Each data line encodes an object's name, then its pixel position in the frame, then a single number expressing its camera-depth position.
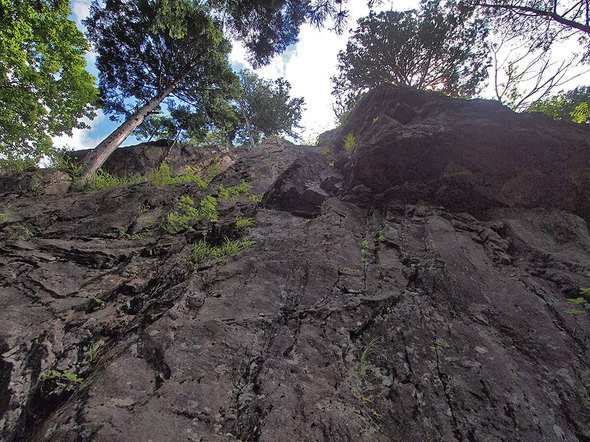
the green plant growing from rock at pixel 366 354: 2.74
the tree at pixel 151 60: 10.87
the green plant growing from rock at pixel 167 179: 7.28
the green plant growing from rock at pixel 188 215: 5.48
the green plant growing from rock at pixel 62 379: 2.63
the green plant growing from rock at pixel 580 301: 3.20
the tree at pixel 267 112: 20.09
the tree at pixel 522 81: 8.30
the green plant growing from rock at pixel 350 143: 8.05
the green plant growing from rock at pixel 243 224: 5.36
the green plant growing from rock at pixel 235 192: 7.70
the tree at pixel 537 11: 7.38
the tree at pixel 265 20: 8.18
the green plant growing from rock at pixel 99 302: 3.65
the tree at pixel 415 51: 11.34
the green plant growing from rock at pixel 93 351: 2.98
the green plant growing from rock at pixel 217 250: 4.60
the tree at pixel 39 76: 9.76
